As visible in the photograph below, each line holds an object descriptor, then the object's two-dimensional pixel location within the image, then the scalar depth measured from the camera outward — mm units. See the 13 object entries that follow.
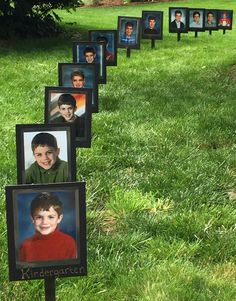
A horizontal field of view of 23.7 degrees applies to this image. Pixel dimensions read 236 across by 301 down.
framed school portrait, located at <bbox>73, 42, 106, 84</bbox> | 6938
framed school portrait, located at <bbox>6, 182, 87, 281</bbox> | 2357
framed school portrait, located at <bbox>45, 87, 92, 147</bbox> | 4250
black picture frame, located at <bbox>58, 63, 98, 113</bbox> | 5501
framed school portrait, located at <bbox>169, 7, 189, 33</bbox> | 13844
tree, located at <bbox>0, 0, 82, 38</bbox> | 12484
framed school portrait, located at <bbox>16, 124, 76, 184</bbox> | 2912
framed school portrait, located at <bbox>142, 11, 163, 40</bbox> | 12305
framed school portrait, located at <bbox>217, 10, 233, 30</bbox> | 15062
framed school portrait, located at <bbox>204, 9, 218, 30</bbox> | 14586
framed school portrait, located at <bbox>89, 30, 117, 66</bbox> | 8462
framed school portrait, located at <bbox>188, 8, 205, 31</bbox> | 14195
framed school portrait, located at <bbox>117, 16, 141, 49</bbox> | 10664
